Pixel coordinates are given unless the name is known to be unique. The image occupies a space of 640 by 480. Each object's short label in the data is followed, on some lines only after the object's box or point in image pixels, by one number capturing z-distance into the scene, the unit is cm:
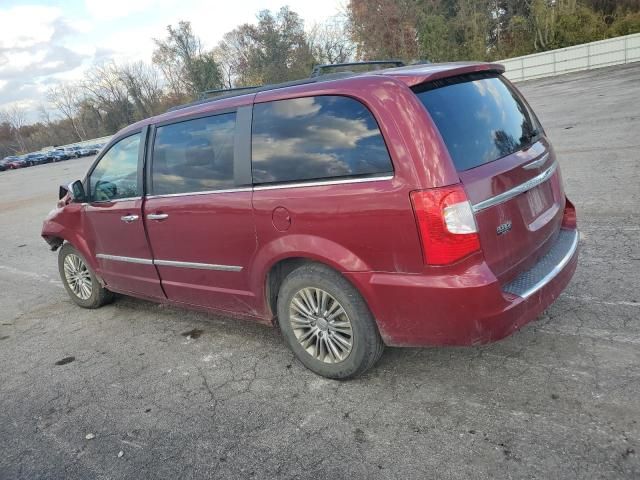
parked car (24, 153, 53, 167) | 5412
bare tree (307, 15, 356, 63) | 4691
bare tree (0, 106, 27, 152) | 9088
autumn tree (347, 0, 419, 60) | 4025
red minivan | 265
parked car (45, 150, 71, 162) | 5297
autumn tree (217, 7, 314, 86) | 5444
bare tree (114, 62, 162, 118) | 7506
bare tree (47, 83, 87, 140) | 8706
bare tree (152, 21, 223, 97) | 6166
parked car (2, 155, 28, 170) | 5319
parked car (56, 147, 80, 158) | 5266
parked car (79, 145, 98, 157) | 5238
